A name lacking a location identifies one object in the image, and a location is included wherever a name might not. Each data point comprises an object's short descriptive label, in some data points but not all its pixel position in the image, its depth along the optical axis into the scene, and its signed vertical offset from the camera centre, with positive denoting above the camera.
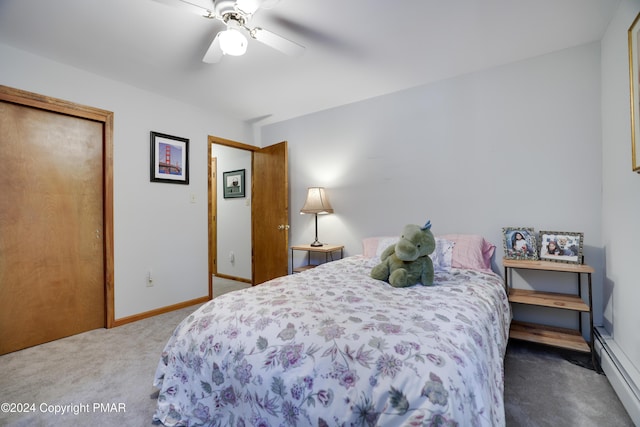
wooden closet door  2.20 -0.09
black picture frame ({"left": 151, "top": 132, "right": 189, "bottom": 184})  2.98 +0.61
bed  0.88 -0.53
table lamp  3.25 +0.12
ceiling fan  1.52 +1.10
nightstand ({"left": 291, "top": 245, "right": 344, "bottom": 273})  3.15 -0.43
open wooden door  3.60 +0.01
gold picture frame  1.48 +0.66
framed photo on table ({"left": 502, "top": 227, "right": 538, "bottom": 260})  2.23 -0.26
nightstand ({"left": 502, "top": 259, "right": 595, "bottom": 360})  1.91 -0.64
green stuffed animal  1.78 -0.32
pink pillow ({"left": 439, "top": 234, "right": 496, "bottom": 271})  2.29 -0.33
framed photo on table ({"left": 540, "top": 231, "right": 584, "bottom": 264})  2.08 -0.26
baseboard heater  1.43 -0.91
